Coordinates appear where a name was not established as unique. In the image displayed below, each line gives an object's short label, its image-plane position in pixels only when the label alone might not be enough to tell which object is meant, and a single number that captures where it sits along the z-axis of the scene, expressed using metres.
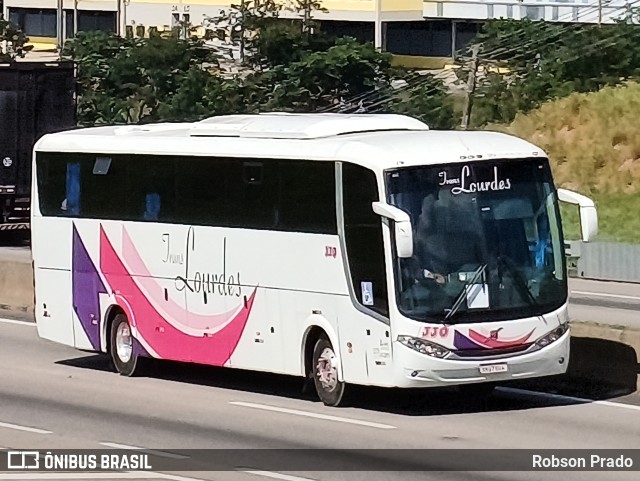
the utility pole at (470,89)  42.81
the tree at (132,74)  48.22
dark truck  34.50
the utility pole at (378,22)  71.42
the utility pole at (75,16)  78.93
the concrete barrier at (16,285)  25.08
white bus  15.12
